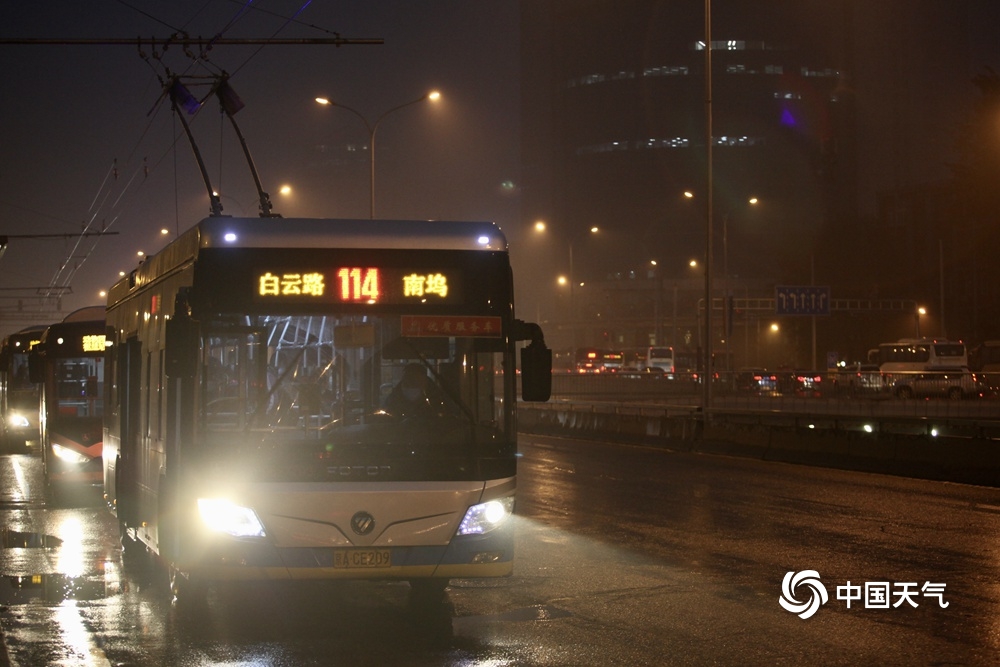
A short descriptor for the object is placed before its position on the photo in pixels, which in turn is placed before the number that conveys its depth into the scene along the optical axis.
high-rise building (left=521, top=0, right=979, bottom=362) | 140.25
